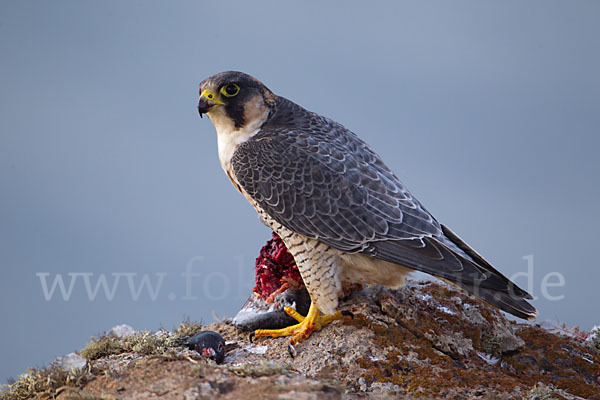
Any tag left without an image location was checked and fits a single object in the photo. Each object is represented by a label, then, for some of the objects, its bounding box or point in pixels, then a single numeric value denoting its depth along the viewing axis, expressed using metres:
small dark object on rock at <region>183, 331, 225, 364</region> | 10.18
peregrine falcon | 10.20
